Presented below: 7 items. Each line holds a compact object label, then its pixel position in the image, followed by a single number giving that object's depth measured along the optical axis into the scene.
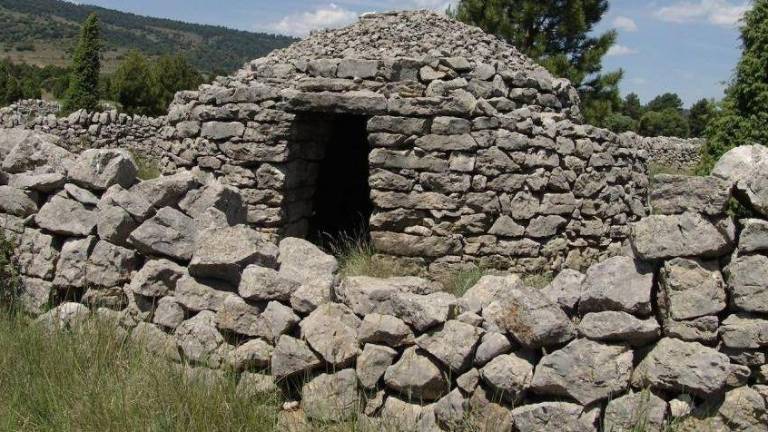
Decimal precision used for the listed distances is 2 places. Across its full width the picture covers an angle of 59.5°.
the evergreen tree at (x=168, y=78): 27.98
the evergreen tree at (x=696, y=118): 38.19
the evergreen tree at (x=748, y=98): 8.95
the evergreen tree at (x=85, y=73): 25.17
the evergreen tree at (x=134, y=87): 27.19
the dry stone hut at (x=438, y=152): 6.79
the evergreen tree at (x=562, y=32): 18.23
